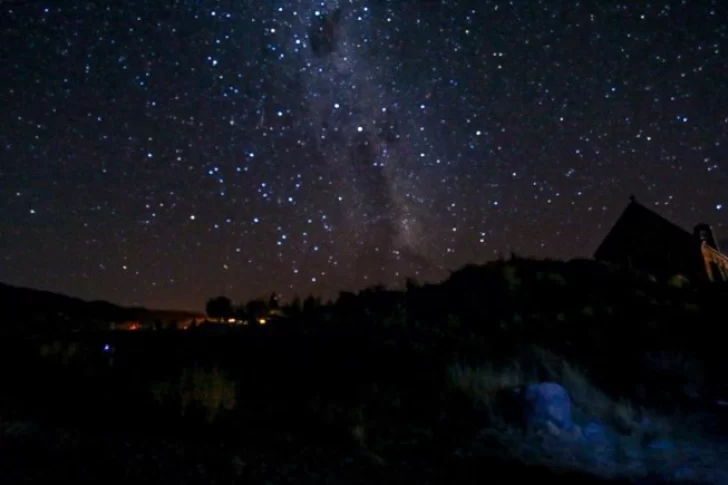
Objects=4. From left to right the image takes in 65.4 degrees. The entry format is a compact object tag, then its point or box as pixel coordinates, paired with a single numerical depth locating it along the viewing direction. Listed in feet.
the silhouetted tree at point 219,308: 114.73
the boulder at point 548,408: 25.11
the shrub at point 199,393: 25.52
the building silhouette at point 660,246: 105.91
